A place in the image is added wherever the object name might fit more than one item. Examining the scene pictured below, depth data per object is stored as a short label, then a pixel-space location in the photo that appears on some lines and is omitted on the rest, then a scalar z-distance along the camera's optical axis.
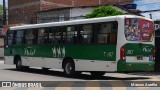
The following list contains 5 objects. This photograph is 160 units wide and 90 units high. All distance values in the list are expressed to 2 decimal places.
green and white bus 13.91
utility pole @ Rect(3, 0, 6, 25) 37.65
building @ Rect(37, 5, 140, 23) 38.92
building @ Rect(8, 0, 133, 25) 44.72
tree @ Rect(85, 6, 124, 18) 33.24
